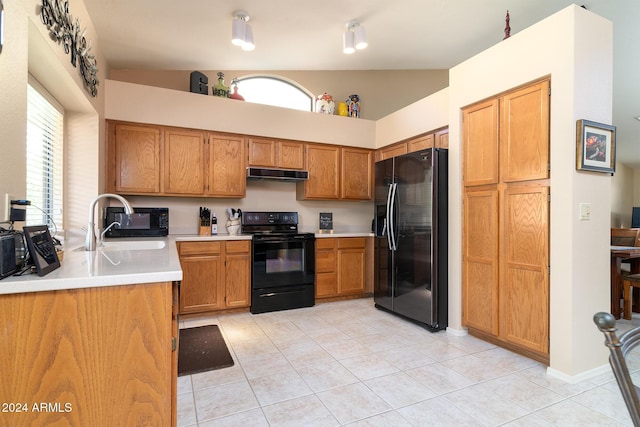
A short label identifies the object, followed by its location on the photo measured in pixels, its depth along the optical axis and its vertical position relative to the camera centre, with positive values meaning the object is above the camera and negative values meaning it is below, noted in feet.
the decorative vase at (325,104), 14.64 +5.05
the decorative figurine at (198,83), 12.31 +5.09
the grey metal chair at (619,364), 2.18 -1.08
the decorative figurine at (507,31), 9.50 +5.49
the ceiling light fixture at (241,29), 9.33 +5.48
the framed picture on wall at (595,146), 7.07 +1.56
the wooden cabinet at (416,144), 11.46 +2.83
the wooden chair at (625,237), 15.47 -1.14
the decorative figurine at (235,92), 13.07 +5.06
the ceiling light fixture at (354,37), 10.61 +5.99
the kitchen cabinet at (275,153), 13.04 +2.55
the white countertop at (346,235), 13.30 -0.92
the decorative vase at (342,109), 15.07 +4.97
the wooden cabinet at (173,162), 11.10 +1.93
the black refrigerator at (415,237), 10.08 -0.79
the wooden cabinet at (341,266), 13.37 -2.28
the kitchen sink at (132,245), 8.23 -0.87
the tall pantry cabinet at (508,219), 7.73 -0.15
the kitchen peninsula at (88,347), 3.31 -1.49
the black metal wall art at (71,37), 5.68 +3.71
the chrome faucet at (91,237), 6.52 -0.49
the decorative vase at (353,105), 15.26 +5.23
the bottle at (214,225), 12.55 -0.48
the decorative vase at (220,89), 12.78 +5.01
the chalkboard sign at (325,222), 15.16 -0.40
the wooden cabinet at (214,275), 11.16 -2.24
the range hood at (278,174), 12.60 +1.62
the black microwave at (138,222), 10.96 -0.31
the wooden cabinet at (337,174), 14.11 +1.84
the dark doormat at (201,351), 7.70 -3.71
